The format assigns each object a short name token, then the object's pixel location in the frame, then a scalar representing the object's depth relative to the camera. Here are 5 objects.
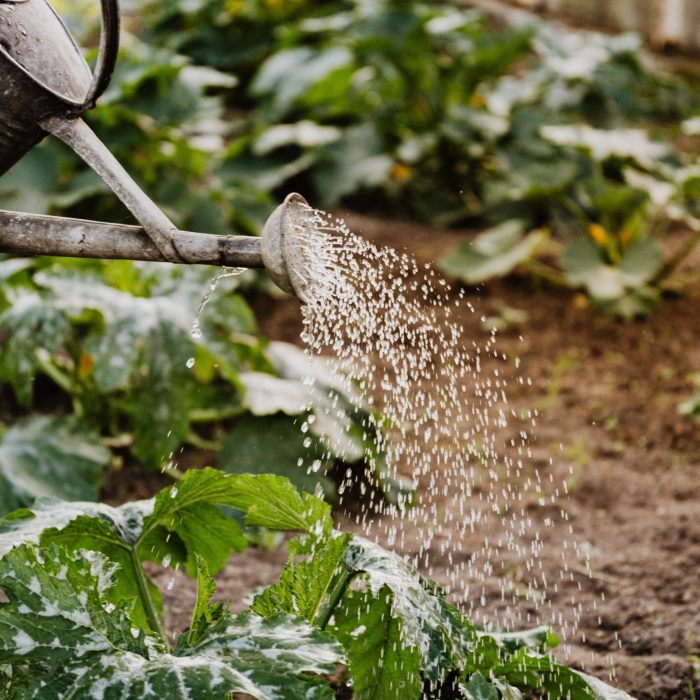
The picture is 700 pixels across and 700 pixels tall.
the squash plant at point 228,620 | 2.42
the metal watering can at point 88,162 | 2.59
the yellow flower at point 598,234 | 8.16
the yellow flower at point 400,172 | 9.84
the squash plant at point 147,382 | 4.86
